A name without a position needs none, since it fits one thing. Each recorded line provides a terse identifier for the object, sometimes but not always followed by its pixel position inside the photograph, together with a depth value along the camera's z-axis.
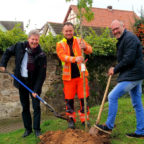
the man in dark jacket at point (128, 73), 3.34
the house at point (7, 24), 27.45
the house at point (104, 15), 23.36
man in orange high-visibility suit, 4.15
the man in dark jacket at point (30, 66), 3.89
